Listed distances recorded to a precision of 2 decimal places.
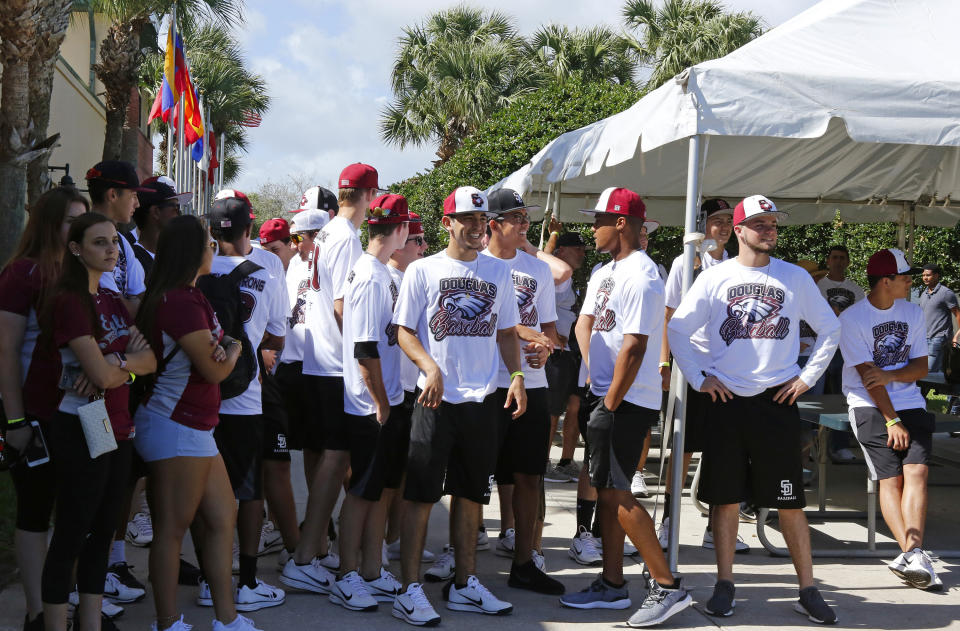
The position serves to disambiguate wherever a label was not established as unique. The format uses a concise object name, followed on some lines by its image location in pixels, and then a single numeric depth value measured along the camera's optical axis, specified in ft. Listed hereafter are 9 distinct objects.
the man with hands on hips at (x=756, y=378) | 15.57
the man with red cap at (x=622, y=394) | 15.07
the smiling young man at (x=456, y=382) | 15.01
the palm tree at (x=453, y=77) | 96.84
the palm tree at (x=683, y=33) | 84.02
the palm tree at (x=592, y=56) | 92.27
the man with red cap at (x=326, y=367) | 16.48
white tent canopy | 16.89
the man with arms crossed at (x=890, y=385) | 18.37
